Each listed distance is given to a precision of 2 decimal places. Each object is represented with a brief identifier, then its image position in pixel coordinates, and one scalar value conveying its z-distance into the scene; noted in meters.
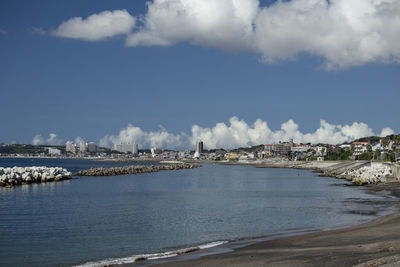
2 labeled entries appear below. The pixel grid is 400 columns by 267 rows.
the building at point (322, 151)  182.76
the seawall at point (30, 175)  52.08
